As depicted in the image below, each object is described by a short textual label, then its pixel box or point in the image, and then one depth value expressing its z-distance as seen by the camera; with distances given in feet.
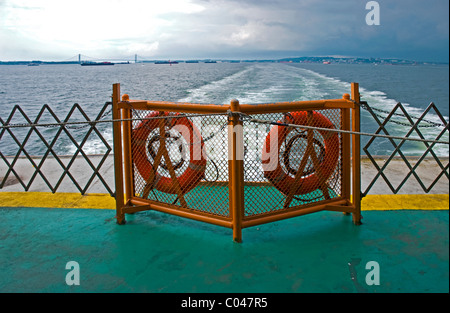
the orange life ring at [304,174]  15.44
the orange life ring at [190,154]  15.76
